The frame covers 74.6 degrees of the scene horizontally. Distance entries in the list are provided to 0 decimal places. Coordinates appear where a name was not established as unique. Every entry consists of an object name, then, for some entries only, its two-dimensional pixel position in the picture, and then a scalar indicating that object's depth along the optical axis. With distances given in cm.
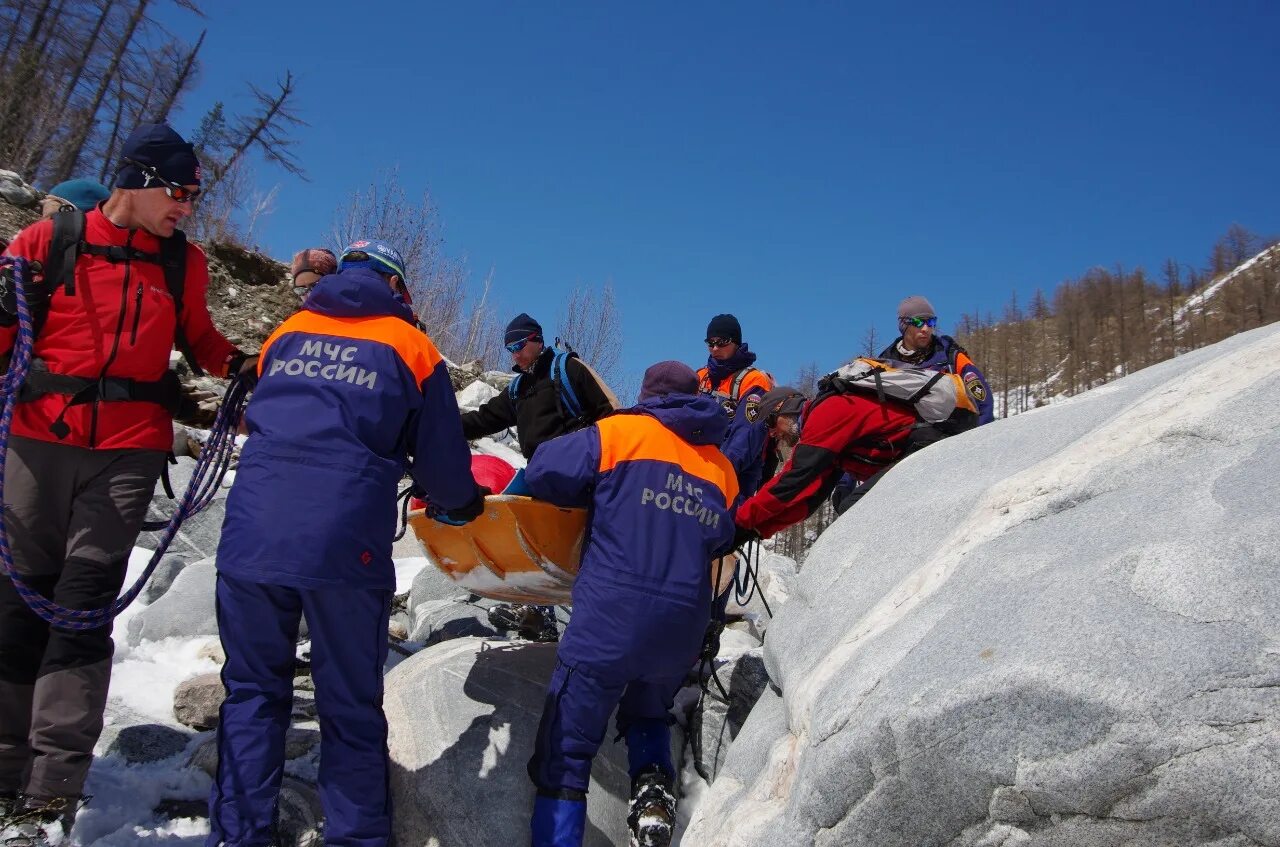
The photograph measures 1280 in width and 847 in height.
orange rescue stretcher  327
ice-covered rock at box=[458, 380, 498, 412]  1414
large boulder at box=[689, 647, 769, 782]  373
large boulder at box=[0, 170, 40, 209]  1213
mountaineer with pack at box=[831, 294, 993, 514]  459
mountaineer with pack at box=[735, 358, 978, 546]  380
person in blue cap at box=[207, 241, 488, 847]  244
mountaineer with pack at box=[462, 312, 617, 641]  486
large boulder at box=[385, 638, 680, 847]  298
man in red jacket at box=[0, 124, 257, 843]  266
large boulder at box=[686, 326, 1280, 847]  171
